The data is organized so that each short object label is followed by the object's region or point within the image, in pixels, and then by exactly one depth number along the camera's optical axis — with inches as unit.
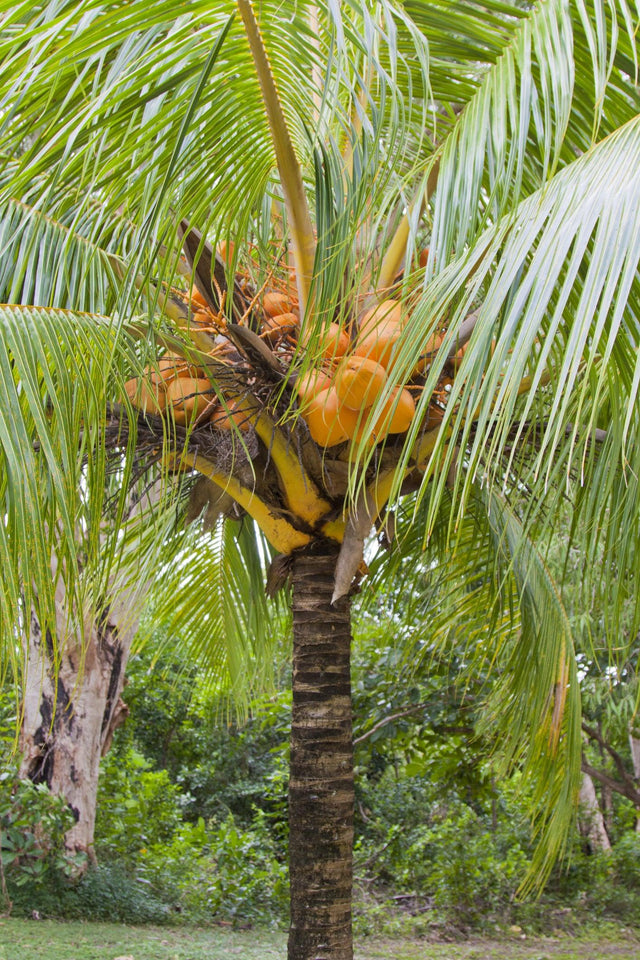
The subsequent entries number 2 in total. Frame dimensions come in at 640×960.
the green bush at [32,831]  205.6
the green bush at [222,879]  255.0
